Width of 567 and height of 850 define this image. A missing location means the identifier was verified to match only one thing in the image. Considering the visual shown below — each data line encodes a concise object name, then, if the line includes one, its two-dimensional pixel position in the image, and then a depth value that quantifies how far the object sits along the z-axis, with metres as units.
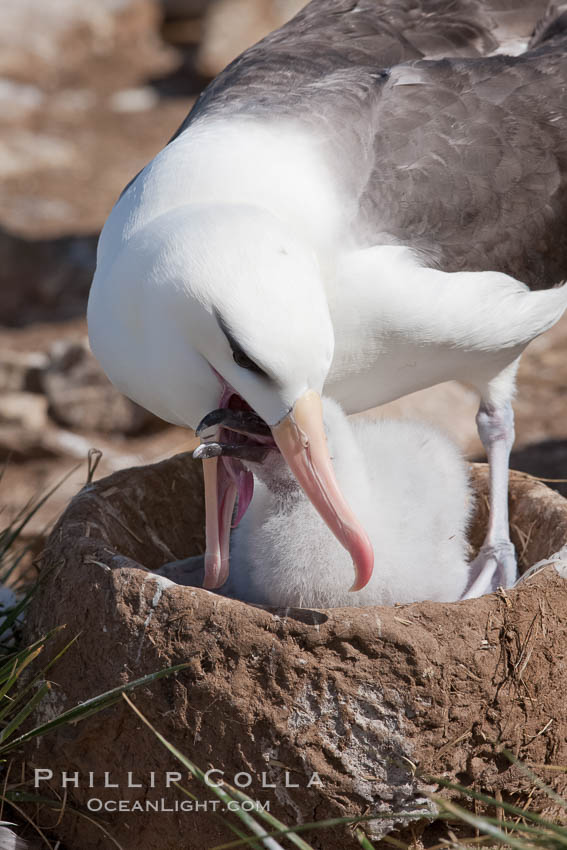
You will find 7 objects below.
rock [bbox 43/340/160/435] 15.09
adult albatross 5.78
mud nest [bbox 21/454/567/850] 5.78
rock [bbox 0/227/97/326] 18.34
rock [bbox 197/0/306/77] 23.44
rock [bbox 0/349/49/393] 15.91
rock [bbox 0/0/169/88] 24.48
